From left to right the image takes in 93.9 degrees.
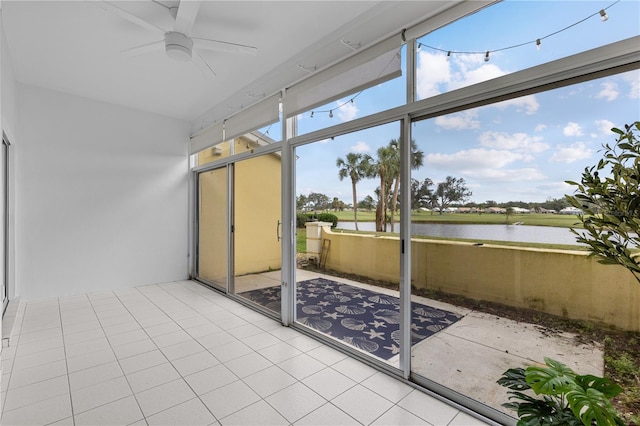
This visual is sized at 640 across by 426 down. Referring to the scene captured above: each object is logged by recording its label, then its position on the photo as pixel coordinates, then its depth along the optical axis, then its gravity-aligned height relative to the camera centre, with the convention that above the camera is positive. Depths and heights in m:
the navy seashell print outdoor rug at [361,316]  2.37 -1.00
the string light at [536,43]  1.63 +1.08
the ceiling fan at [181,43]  2.39 +1.49
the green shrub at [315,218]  3.16 -0.06
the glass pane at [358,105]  2.47 +1.01
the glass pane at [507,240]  1.67 -0.19
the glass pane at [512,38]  1.62 +1.09
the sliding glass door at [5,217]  3.66 -0.03
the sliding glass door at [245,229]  3.98 -0.25
